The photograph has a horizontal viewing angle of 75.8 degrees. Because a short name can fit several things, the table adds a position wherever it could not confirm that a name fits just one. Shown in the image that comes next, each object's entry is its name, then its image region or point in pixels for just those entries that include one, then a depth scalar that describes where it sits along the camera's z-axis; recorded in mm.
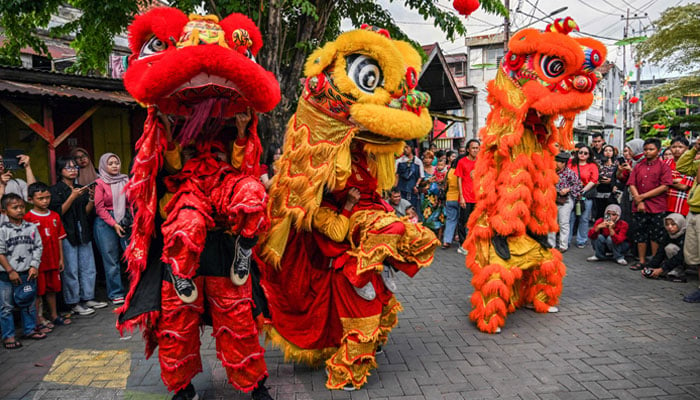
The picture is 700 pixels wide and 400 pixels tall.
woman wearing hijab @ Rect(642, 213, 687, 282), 5941
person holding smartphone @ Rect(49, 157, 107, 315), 4820
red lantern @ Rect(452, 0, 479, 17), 5977
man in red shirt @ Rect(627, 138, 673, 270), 6246
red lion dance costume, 2379
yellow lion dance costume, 2879
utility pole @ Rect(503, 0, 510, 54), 15025
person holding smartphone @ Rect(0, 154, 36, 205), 4484
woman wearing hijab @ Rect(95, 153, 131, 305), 5113
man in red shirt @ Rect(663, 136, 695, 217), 6156
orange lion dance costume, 3945
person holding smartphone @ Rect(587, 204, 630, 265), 6996
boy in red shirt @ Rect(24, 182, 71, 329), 4391
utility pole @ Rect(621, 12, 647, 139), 27562
